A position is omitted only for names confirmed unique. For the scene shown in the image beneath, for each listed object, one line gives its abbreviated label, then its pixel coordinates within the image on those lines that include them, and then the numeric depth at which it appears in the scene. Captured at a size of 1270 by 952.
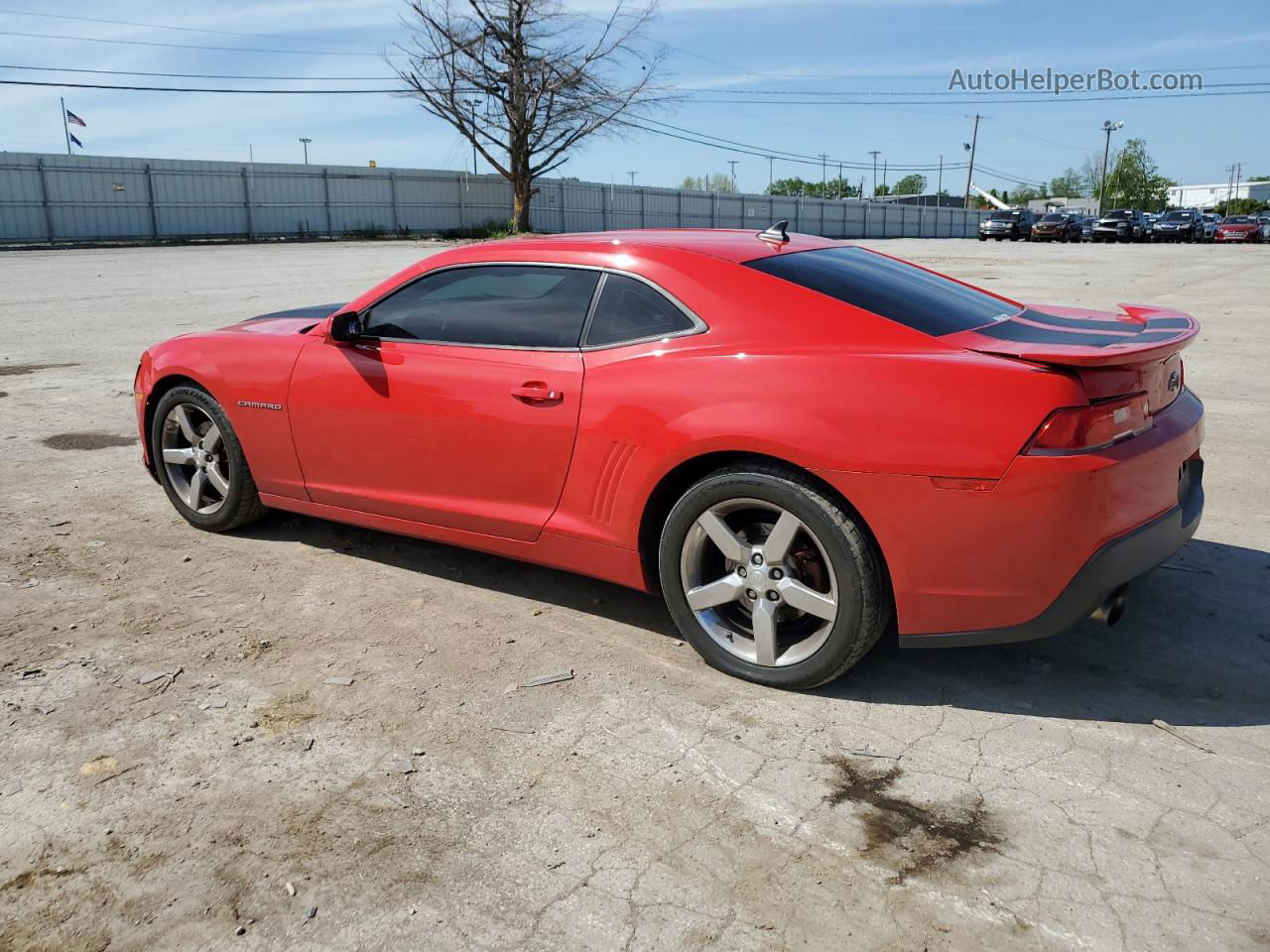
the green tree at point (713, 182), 114.76
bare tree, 42.28
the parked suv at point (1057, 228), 51.56
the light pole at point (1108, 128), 108.94
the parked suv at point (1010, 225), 54.16
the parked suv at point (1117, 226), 52.84
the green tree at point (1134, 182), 118.56
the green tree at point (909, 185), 156.88
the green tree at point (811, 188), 141.62
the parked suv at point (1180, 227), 53.28
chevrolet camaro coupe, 3.01
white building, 153.62
